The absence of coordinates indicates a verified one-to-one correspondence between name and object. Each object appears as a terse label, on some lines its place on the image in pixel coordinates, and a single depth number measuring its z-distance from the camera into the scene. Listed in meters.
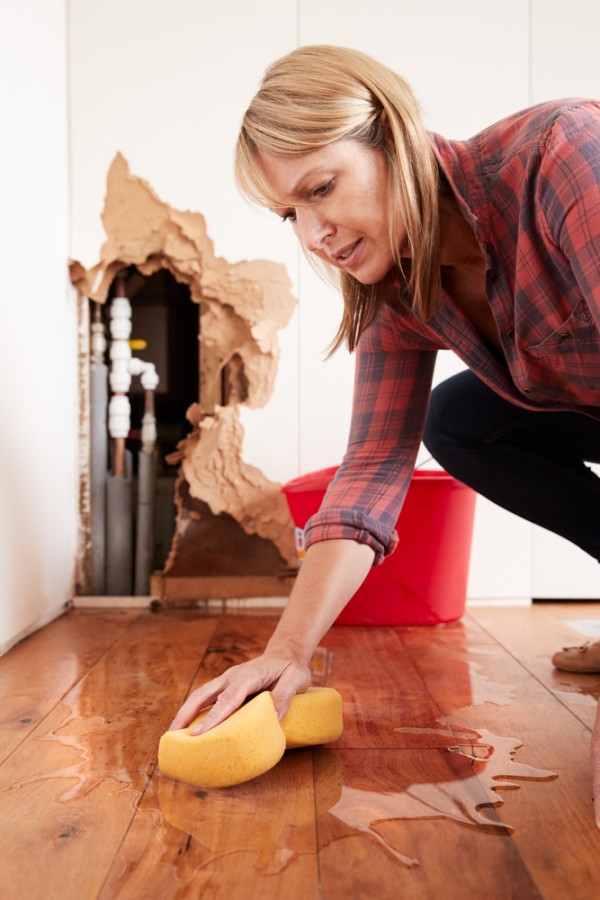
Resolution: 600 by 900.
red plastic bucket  2.12
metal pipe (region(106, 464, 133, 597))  2.54
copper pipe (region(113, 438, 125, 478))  2.58
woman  1.00
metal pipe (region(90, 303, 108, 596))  2.55
